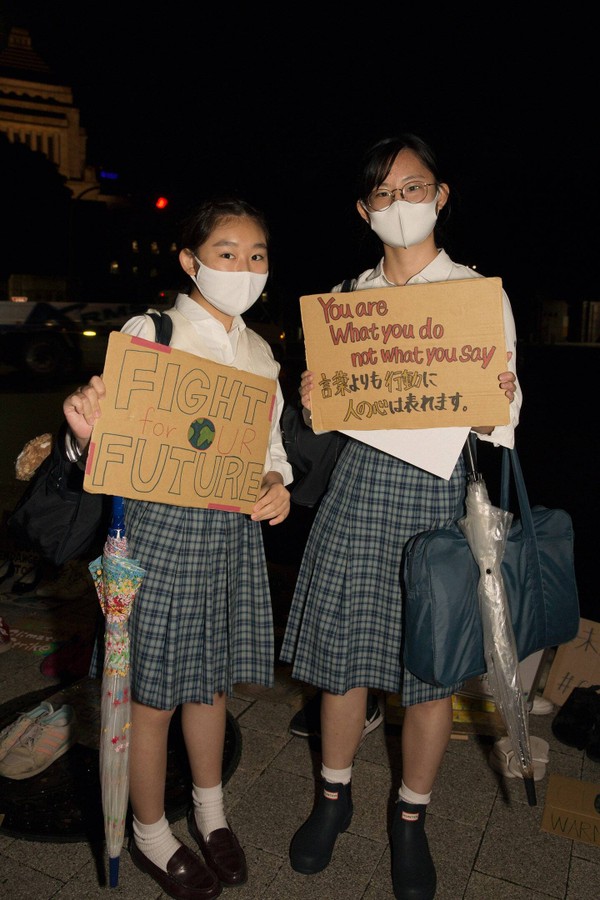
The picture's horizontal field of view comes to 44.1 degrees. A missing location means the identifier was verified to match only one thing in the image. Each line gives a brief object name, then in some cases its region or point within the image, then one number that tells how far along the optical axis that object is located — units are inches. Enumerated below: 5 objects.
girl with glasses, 89.7
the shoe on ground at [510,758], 116.6
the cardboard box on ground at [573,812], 104.0
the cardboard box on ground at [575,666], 139.1
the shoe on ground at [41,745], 113.6
